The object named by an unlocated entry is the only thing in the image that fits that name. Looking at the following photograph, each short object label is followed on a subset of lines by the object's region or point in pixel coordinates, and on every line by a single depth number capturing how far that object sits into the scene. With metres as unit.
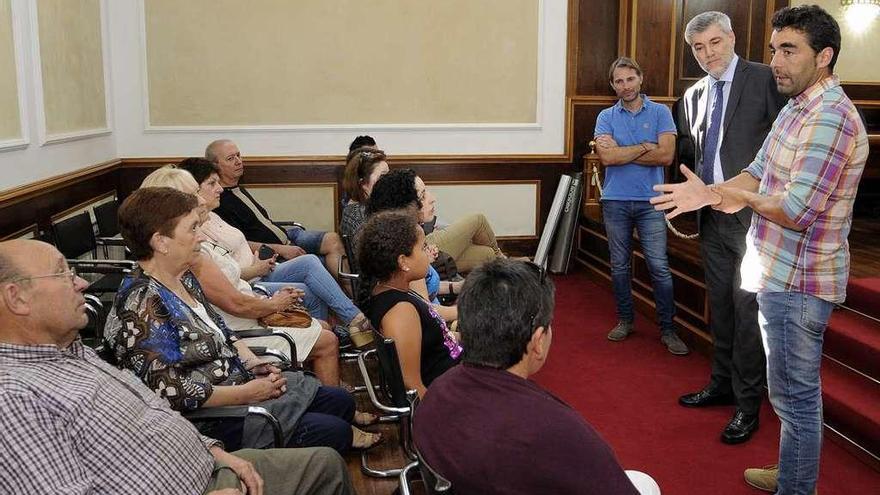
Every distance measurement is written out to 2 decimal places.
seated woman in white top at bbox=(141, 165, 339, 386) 3.32
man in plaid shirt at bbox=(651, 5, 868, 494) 2.44
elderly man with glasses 1.72
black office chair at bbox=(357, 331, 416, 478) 2.45
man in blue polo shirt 4.66
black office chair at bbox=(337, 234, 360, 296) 4.22
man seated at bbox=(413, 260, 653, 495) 1.53
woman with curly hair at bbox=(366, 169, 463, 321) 3.74
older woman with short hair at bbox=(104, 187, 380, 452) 2.38
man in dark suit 3.43
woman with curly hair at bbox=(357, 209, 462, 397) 2.63
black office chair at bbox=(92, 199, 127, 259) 4.86
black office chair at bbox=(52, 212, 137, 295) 3.89
